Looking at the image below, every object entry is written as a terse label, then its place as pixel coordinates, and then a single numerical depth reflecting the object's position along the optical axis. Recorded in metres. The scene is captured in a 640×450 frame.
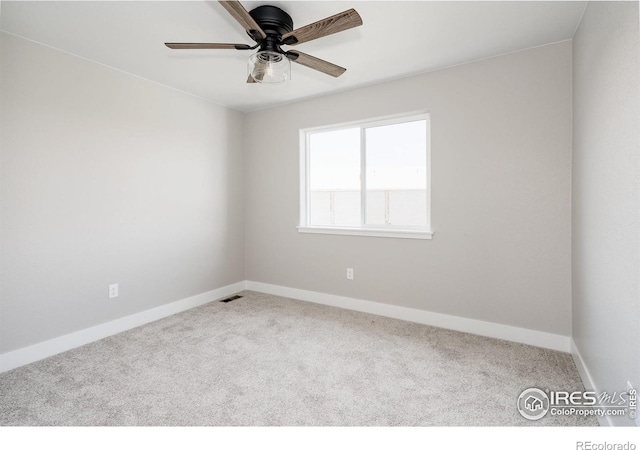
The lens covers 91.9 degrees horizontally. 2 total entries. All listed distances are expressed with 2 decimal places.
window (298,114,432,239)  3.12
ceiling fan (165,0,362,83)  1.64
